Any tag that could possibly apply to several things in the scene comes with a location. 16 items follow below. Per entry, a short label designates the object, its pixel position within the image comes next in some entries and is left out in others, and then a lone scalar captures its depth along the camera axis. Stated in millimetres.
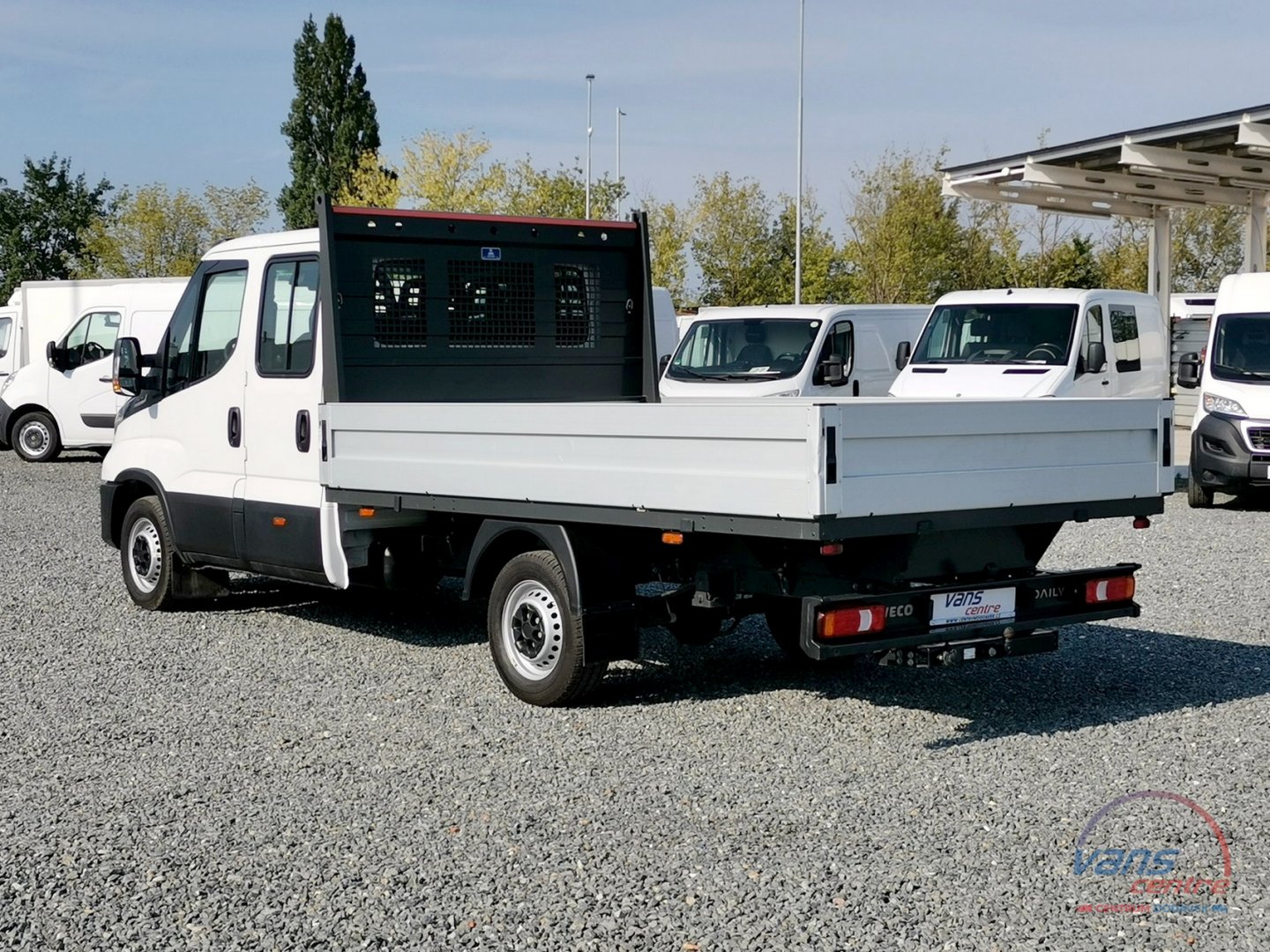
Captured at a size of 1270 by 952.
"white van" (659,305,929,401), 17219
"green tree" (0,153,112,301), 59938
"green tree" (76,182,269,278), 52594
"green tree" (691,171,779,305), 47281
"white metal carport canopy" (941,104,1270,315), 20938
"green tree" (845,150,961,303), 43375
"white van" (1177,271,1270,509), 15109
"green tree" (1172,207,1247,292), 43469
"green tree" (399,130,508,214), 45625
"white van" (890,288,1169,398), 15430
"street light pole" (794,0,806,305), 43188
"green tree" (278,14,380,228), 68125
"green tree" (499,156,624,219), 47312
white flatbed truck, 6289
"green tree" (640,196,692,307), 46625
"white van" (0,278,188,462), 22438
